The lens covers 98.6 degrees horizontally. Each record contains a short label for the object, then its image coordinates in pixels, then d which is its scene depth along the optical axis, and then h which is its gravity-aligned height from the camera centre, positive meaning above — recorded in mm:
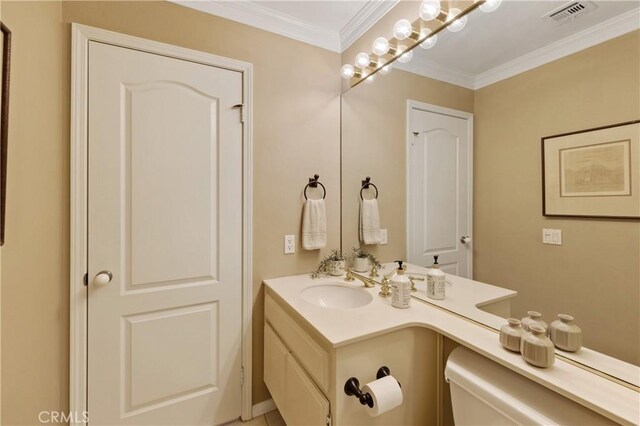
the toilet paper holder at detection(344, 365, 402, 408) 969 -637
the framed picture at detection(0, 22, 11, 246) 752 +272
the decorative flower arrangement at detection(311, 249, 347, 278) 1829 -343
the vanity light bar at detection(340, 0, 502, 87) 1195 +921
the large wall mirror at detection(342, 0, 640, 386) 744 +266
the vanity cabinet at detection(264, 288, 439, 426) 1026 -644
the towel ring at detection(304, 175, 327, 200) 1850 +218
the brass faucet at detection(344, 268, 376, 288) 1579 -383
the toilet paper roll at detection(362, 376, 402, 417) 938 -621
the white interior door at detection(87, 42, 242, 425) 1356 -132
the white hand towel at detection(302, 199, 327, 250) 1795 -67
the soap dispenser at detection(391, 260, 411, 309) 1256 -354
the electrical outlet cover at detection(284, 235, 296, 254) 1791 -191
